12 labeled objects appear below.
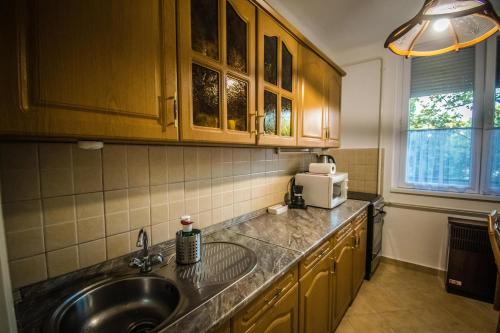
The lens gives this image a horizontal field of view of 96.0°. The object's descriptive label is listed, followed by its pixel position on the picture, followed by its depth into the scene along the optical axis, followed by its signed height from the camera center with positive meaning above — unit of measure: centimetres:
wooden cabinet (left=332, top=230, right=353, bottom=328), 156 -91
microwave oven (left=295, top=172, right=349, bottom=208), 192 -29
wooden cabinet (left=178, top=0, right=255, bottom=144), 86 +38
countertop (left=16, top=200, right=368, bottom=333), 69 -49
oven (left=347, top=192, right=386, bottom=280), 224 -77
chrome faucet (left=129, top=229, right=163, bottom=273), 97 -47
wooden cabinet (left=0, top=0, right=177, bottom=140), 53 +24
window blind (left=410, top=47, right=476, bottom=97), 224 +85
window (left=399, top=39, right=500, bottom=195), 214 +33
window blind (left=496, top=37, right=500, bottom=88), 211 +79
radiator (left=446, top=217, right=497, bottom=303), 201 -98
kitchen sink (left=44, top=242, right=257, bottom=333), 78 -53
